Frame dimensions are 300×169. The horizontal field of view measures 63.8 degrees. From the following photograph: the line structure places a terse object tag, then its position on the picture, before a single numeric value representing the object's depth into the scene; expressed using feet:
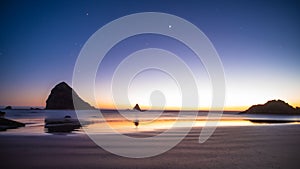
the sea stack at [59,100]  633.61
